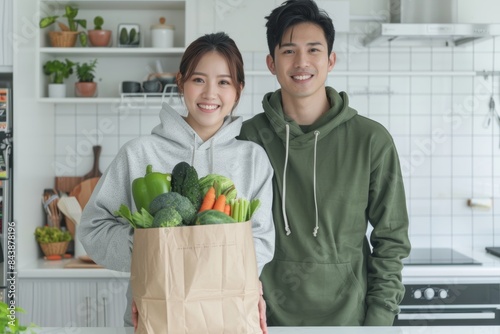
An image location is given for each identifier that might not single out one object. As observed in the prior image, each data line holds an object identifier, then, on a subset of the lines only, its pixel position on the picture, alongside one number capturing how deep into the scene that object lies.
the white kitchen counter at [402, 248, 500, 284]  2.93
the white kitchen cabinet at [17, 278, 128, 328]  3.01
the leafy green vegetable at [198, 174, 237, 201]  1.31
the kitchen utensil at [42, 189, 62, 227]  3.34
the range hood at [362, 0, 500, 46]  3.02
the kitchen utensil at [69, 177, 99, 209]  3.37
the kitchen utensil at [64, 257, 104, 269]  3.04
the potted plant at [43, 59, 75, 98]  3.31
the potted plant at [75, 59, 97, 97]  3.36
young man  1.82
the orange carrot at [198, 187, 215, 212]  1.27
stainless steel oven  2.90
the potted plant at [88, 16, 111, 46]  3.35
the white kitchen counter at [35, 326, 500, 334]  1.53
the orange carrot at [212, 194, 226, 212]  1.26
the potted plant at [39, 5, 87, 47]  3.31
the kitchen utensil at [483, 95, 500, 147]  3.47
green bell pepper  1.35
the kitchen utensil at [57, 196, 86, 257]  3.29
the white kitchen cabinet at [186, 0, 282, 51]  3.15
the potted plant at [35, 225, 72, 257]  3.22
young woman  1.61
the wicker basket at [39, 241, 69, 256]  3.22
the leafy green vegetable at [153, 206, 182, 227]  1.19
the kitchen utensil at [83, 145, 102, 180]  3.47
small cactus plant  3.35
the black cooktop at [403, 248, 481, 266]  3.06
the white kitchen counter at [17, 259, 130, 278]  2.99
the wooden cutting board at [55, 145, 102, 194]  3.47
